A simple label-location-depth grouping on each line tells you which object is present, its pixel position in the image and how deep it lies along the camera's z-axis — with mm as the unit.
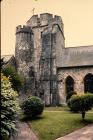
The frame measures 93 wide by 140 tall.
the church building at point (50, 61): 41062
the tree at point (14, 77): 37281
